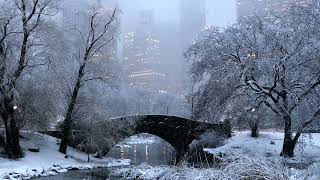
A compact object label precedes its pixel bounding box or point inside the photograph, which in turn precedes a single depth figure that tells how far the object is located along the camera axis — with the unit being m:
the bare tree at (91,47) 37.97
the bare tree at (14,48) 31.92
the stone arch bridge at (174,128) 44.00
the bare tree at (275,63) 32.50
